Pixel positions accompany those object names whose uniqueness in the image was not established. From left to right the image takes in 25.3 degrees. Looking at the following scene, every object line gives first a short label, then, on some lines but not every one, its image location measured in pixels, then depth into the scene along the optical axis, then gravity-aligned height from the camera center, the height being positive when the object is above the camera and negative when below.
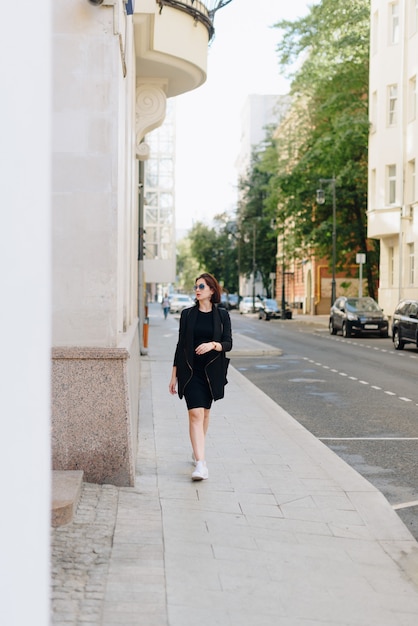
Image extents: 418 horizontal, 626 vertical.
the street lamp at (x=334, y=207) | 45.28 +3.86
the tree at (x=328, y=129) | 45.22 +8.01
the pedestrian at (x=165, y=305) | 59.19 -1.46
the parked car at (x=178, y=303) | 73.34 -1.60
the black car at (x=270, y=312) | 61.17 -1.84
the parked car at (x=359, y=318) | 35.12 -1.26
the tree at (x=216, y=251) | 102.50 +3.72
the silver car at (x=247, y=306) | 79.01 -1.94
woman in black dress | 7.57 -0.59
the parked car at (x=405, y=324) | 26.44 -1.13
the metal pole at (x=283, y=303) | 59.95 -1.28
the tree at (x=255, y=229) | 88.88 +5.30
